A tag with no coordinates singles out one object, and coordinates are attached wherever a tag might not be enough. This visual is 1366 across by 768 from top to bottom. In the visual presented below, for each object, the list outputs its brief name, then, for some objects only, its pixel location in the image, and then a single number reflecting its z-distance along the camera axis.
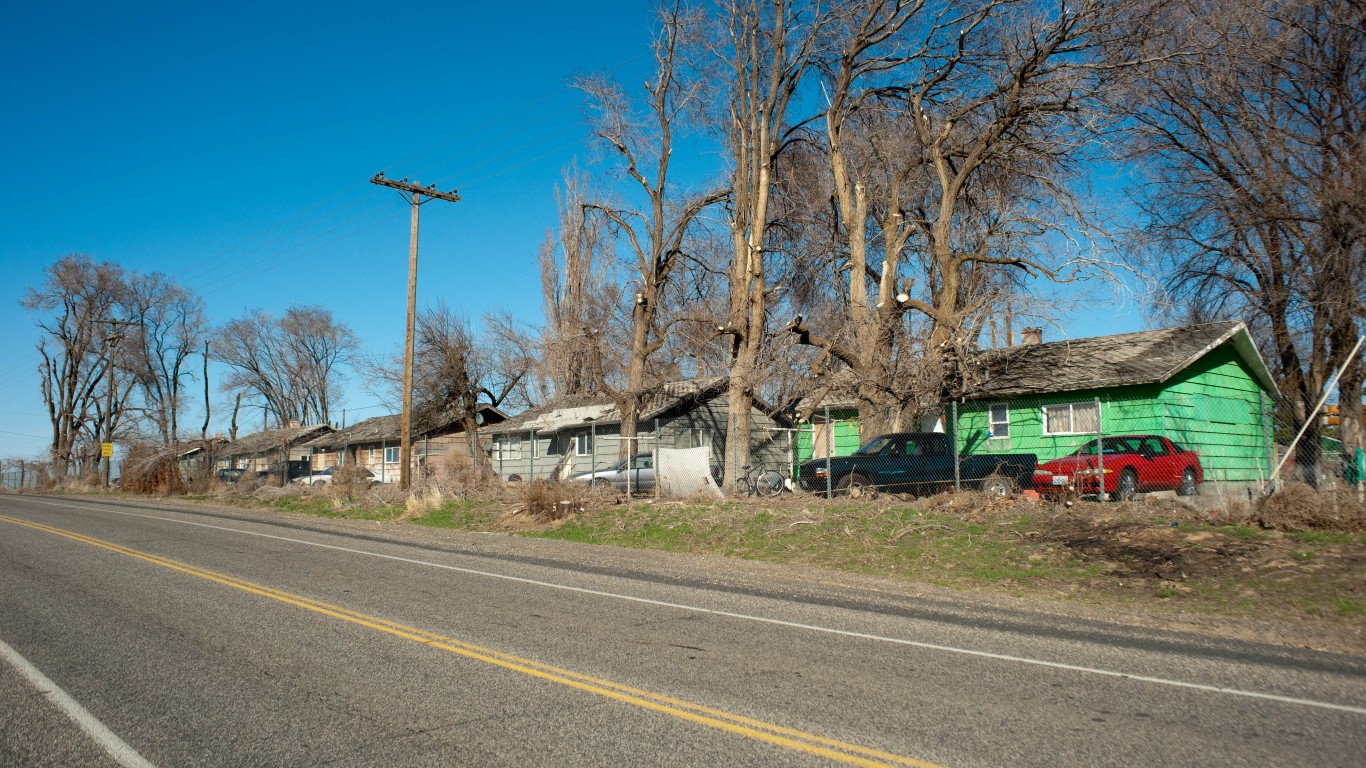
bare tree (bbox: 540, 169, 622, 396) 38.91
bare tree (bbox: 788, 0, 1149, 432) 21.38
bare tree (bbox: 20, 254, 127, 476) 57.69
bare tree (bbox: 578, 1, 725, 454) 30.22
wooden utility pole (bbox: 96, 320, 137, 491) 49.82
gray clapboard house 34.86
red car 18.42
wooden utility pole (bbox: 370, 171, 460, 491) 25.06
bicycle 23.25
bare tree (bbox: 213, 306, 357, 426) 74.38
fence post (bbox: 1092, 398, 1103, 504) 15.59
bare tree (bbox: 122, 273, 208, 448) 60.12
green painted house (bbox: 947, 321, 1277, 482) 23.77
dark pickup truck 18.28
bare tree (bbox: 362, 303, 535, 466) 44.03
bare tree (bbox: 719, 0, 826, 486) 23.69
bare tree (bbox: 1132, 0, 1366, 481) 21.44
